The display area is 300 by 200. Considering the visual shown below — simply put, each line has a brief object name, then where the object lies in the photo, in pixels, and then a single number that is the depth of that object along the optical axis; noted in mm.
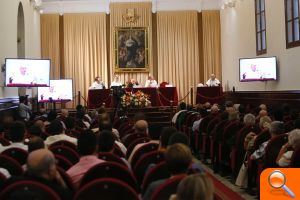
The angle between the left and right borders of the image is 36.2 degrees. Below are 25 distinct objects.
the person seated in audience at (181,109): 13527
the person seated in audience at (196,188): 2283
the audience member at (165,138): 5422
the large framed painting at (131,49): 22188
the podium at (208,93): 18906
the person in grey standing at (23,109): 13242
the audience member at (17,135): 6000
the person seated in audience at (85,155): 4363
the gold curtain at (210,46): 22594
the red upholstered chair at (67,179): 3978
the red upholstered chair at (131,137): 7109
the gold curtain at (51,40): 21906
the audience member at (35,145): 4891
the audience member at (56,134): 6688
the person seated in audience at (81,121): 9820
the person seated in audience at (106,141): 5219
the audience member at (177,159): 3557
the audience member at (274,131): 6263
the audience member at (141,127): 7199
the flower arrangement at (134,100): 15814
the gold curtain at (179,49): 22391
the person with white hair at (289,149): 5336
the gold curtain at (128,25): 22141
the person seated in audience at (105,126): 7379
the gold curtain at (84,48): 22062
